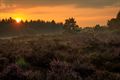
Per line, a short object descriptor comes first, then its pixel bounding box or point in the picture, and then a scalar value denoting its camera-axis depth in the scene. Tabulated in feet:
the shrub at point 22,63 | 39.23
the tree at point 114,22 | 265.38
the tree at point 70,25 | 291.65
